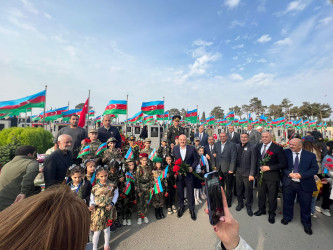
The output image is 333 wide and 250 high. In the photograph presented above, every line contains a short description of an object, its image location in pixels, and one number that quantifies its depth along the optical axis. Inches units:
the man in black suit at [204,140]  282.8
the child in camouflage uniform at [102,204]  117.3
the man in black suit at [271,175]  156.1
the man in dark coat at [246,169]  173.6
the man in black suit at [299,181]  140.1
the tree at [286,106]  1785.2
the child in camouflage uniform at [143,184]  159.8
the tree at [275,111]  1829.5
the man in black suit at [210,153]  218.2
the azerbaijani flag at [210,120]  917.8
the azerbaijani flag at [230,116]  824.6
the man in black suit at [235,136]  293.7
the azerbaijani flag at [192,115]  752.3
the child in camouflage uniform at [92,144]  158.4
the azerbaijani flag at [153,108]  546.9
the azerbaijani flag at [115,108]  466.6
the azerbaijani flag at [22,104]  383.8
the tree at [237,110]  2143.3
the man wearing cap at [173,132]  238.1
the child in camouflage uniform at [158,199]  166.4
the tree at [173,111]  2686.0
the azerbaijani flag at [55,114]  716.7
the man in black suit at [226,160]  191.2
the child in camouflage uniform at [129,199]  156.3
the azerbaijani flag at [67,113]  666.3
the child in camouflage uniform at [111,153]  165.2
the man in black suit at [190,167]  168.6
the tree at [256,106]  1941.4
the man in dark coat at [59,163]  110.3
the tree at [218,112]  2375.2
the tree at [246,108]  2054.8
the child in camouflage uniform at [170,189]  175.5
